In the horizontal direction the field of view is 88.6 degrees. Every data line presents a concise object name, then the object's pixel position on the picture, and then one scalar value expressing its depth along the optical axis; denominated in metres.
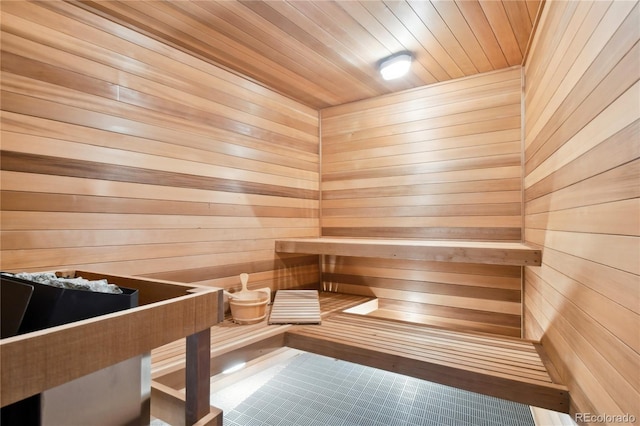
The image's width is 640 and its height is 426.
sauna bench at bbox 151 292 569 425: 1.39
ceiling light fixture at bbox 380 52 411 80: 2.07
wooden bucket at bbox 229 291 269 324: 2.05
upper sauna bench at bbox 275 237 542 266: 1.71
